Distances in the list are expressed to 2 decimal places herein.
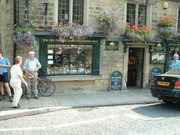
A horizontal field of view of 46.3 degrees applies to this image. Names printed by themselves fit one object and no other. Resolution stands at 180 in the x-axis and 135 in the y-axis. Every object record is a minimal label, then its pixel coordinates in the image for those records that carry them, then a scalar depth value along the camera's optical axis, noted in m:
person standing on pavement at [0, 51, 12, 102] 7.98
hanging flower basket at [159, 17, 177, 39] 11.49
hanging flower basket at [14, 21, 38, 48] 8.54
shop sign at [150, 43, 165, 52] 11.61
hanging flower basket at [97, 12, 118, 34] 10.01
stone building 9.14
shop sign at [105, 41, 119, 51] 10.55
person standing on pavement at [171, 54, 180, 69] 10.12
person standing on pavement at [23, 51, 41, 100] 8.52
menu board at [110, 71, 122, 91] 10.70
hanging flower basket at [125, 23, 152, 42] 10.60
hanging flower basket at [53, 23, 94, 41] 9.32
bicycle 9.08
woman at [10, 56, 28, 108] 6.87
